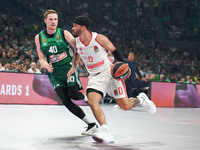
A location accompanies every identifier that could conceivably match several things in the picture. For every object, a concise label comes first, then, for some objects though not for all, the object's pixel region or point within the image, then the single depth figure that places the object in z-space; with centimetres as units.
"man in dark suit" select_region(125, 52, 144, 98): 1371
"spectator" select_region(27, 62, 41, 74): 1572
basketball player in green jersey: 651
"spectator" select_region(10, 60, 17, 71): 1520
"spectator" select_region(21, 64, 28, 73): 1541
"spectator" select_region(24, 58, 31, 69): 1634
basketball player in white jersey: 600
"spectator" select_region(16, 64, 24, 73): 1535
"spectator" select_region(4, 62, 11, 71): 1505
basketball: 593
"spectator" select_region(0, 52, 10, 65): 1595
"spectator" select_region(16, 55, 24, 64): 1642
